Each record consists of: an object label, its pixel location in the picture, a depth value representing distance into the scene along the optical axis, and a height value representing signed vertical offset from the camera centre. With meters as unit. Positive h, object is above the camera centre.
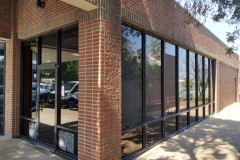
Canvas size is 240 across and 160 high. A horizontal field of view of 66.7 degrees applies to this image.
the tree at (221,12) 4.59 +1.83
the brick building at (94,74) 3.65 +0.21
